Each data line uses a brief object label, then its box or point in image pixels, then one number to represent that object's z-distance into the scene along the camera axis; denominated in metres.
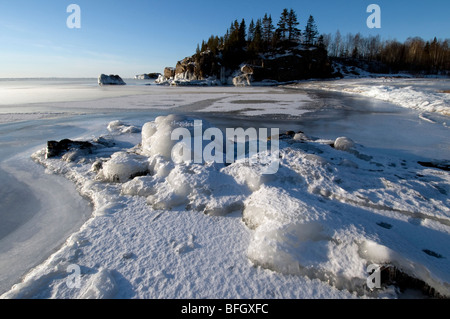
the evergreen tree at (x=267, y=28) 63.50
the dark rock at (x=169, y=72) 65.00
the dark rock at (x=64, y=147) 4.89
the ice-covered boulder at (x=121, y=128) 7.13
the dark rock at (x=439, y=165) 4.05
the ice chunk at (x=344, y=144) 4.71
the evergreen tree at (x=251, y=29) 66.75
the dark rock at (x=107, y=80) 55.56
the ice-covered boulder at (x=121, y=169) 3.65
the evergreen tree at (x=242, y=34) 58.78
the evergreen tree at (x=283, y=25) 61.22
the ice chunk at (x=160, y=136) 4.04
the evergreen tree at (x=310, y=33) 63.47
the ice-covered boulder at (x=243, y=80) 48.62
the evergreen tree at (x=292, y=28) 60.75
